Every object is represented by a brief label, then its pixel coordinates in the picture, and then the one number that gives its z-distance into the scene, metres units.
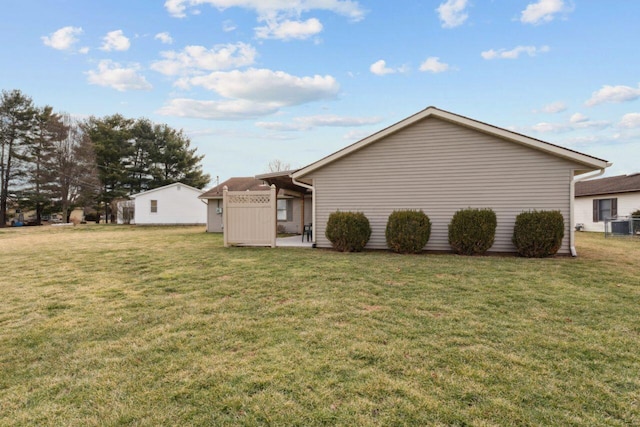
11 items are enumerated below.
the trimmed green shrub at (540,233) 8.30
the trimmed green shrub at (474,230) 8.66
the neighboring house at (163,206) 27.48
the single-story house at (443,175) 8.84
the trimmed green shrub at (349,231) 9.57
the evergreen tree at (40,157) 30.72
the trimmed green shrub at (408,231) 9.05
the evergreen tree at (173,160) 34.84
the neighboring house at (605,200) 17.38
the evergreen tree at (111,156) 33.66
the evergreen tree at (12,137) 29.95
